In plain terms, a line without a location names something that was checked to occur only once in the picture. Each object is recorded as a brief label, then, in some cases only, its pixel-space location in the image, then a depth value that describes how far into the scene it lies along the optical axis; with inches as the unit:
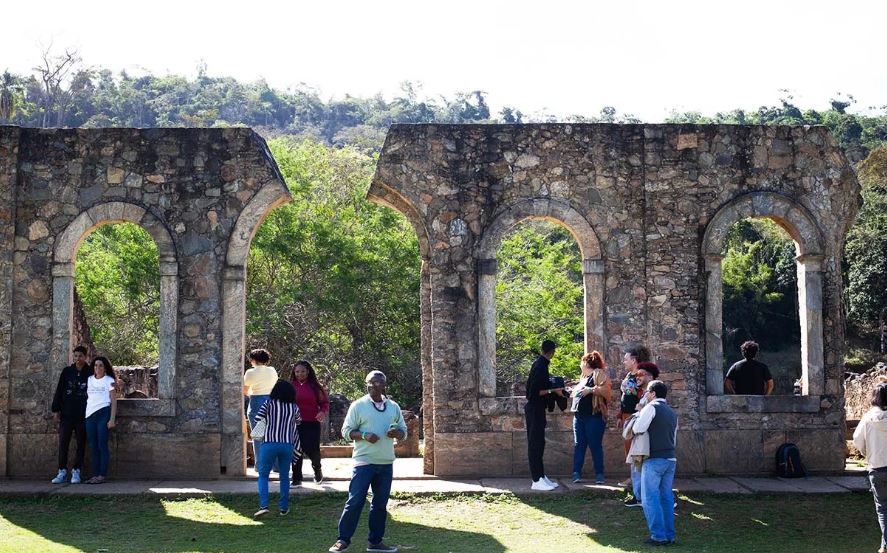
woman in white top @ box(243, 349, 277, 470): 416.8
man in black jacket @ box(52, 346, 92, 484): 432.1
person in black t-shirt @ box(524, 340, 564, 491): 419.8
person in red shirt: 413.4
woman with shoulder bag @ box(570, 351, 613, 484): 413.7
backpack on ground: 446.3
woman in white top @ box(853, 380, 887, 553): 315.3
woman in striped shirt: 362.9
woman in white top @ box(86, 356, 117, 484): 428.1
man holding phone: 313.3
